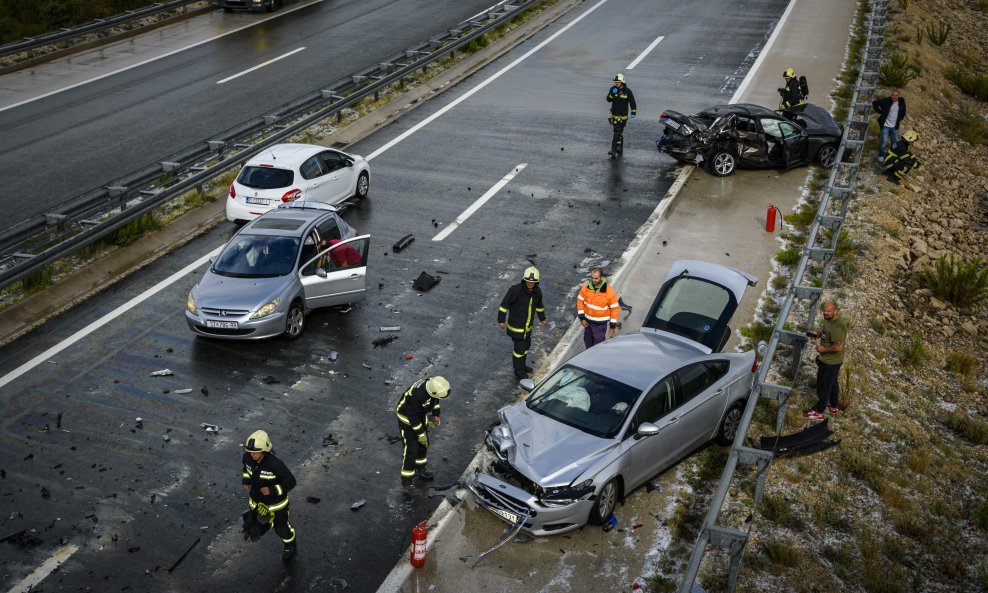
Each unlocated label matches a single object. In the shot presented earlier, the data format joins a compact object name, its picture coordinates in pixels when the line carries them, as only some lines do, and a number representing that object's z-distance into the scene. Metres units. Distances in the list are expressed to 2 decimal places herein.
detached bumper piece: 11.71
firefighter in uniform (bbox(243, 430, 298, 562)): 9.59
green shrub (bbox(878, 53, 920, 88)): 27.84
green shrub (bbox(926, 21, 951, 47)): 35.72
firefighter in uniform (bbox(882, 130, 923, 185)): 21.77
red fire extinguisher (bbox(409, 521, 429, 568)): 9.76
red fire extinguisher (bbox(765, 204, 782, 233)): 18.41
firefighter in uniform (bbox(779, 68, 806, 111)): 23.69
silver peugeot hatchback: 14.08
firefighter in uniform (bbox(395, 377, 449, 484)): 10.89
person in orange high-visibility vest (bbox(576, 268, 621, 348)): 13.53
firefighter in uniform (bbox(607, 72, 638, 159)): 21.89
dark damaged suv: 21.33
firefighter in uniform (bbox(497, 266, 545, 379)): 13.38
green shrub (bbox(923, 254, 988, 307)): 18.05
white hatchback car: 18.38
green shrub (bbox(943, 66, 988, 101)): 32.62
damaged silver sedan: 10.26
